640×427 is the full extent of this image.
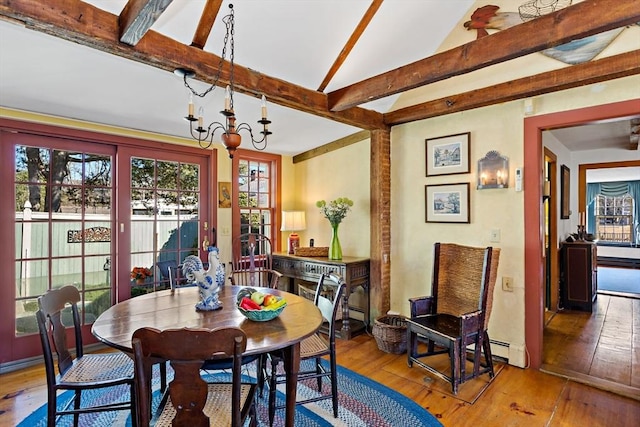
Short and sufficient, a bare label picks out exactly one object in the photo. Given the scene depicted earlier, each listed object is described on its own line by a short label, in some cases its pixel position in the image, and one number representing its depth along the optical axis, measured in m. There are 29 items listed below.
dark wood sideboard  3.73
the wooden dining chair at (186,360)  1.33
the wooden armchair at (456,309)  2.65
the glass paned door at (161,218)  3.72
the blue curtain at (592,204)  9.66
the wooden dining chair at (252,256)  4.19
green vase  3.99
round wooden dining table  1.67
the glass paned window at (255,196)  4.61
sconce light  3.14
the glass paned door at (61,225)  3.10
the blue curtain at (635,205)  8.87
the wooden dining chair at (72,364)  1.78
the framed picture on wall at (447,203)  3.41
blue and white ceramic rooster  2.10
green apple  1.95
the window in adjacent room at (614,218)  9.11
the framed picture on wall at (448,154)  3.41
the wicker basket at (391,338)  3.31
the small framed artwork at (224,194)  4.29
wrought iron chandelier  2.14
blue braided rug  2.25
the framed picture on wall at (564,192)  5.10
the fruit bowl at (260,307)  1.91
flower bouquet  4.00
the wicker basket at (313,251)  4.23
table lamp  4.68
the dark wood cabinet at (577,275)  4.71
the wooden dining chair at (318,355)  2.12
